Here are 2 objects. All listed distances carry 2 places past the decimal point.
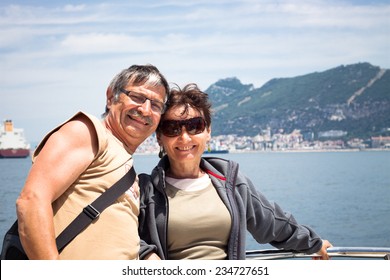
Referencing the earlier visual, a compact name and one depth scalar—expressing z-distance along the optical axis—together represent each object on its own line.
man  1.78
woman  2.37
